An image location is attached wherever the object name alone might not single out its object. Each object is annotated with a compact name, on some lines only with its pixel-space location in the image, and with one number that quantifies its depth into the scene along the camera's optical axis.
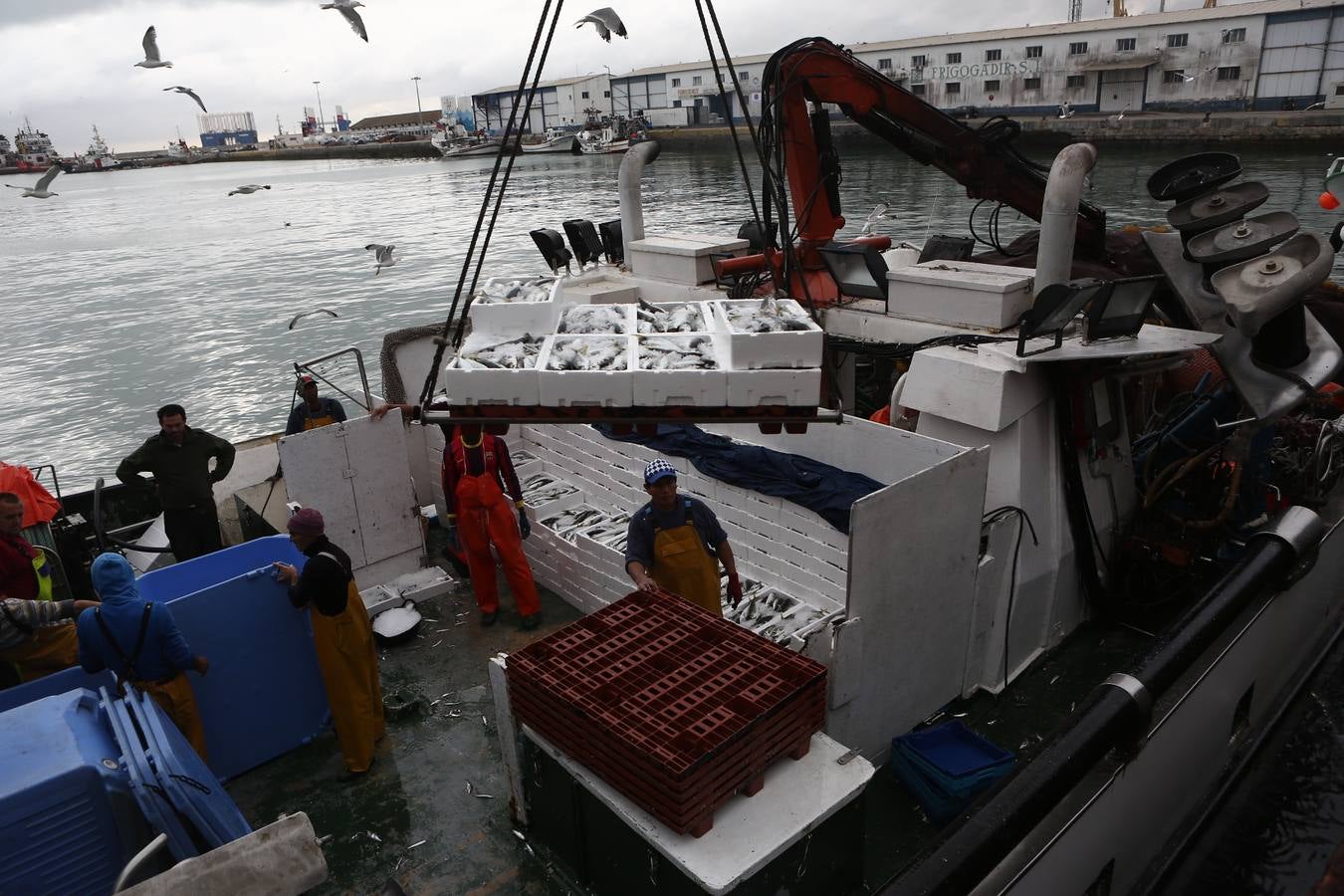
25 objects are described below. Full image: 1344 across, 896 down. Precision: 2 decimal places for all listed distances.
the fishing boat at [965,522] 3.45
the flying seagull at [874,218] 12.95
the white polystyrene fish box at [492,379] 3.46
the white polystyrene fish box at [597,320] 4.05
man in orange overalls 6.62
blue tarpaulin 6.01
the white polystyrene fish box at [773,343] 3.40
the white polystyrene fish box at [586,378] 3.42
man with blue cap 4.99
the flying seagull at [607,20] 9.54
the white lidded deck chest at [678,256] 9.68
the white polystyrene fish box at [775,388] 3.40
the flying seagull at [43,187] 16.08
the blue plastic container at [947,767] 4.69
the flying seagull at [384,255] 15.02
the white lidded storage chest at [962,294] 6.89
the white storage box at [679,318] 4.03
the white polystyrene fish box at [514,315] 4.01
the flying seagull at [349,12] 9.09
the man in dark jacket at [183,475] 6.58
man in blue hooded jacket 4.34
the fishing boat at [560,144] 72.19
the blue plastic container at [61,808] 3.31
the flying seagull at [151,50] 11.63
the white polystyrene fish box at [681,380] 3.39
